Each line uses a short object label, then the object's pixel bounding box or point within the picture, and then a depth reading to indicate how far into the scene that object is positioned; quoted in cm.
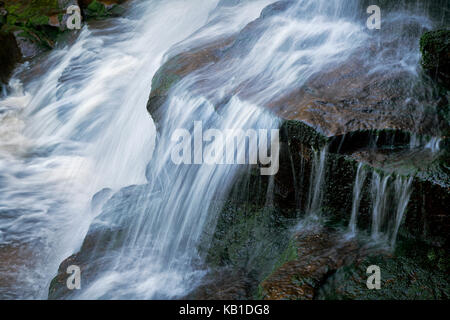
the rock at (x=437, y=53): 409
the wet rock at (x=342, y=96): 401
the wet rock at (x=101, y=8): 1010
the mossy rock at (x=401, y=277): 334
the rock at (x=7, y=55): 932
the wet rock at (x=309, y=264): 333
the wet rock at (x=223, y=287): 358
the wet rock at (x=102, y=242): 414
